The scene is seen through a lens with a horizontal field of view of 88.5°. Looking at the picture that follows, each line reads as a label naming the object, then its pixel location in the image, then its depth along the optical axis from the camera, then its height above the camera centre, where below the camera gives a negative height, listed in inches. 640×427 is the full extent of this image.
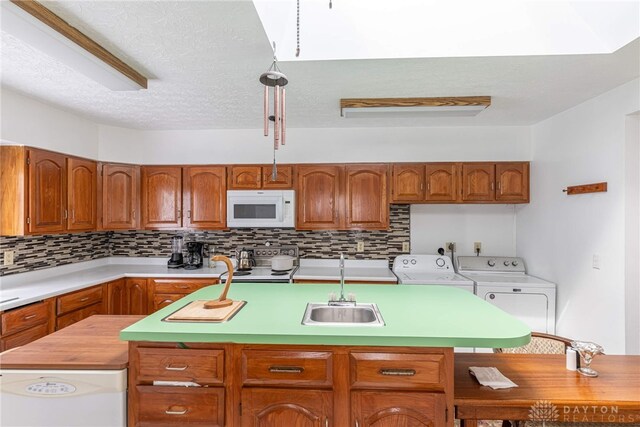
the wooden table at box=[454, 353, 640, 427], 49.2 -28.5
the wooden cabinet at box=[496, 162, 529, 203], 130.9 +12.4
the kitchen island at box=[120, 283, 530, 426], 53.1 -26.5
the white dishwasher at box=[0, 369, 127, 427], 54.6 -30.9
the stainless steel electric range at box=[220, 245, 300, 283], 131.1 -20.0
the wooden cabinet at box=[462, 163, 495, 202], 131.3 +12.4
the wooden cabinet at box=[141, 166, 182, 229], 138.8 +6.2
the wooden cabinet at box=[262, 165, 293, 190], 136.1 +14.2
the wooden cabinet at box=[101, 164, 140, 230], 133.8 +6.2
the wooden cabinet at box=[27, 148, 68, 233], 103.5 +6.4
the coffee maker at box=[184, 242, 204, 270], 142.7 -19.2
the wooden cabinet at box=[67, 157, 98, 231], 119.0 +6.7
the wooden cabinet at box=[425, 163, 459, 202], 132.2 +12.0
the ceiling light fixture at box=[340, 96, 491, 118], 100.0 +33.3
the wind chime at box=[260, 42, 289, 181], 56.4 +20.1
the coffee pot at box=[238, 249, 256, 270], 135.6 -20.2
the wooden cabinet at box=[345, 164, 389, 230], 134.2 +6.4
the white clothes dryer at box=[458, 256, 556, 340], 114.7 -30.0
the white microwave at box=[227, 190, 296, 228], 133.6 +1.5
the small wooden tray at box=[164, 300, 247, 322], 59.7 -19.5
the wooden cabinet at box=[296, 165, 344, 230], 135.4 +6.3
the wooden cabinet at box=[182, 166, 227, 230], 137.7 +5.8
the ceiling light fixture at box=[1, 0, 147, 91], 56.7 +33.6
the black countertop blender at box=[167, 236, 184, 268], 142.8 -18.8
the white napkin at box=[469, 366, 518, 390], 54.0 -28.2
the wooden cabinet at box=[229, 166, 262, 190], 137.3 +14.3
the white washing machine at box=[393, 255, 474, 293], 132.1 -22.9
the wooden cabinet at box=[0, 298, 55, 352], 85.8 -31.3
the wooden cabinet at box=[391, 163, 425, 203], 133.3 +12.1
